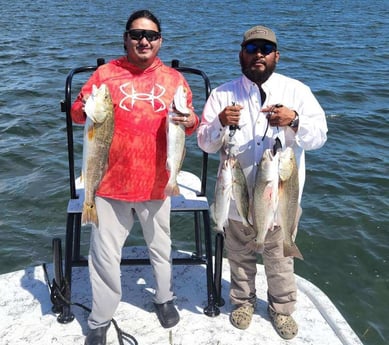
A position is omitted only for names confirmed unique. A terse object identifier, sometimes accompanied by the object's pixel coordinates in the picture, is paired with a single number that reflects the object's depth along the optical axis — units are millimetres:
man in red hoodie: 3977
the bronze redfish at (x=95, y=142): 3723
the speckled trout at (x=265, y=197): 3922
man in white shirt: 4003
